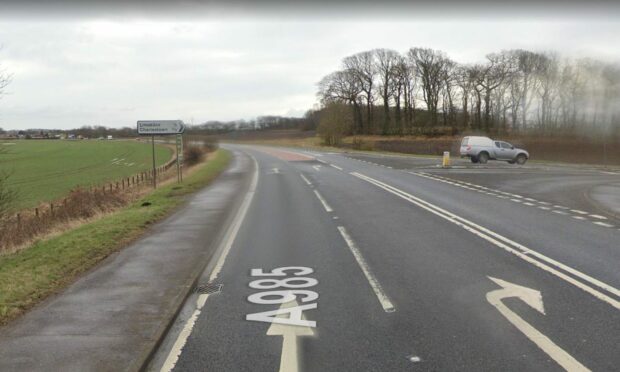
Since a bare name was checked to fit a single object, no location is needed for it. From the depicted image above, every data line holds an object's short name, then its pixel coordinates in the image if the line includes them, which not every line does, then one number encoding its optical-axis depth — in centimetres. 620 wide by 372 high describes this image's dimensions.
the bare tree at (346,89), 9656
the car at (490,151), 3525
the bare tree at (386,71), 9575
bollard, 3177
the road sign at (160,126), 2242
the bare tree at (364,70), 9781
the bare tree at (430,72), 8950
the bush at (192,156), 4973
